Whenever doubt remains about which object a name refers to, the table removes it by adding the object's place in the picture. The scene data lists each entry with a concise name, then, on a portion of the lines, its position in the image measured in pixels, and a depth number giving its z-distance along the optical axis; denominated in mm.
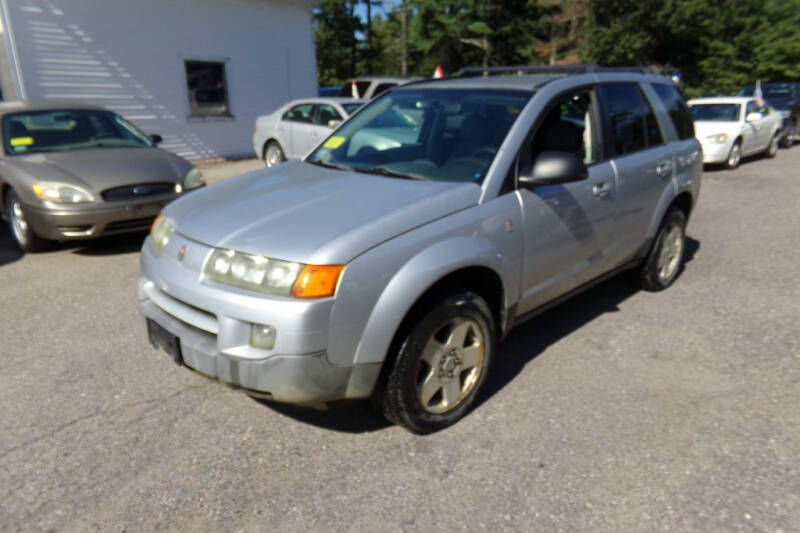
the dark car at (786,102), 15266
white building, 10984
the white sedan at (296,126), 10742
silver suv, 2527
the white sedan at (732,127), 11820
